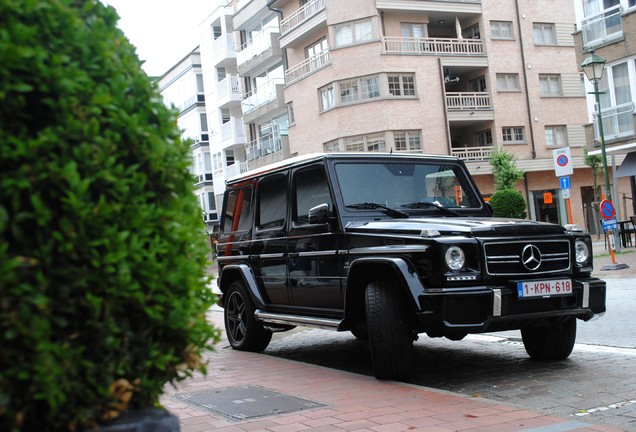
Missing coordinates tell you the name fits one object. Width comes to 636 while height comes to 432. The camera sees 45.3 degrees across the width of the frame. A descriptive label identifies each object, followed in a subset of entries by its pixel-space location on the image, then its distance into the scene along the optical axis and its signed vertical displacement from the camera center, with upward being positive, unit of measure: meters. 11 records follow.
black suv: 6.33 -0.28
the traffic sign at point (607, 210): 20.25 +0.05
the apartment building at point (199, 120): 67.06 +11.71
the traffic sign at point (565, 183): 20.00 +0.87
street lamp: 22.12 +4.18
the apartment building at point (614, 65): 28.16 +5.47
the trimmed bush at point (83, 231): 2.33 +0.10
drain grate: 5.59 -1.21
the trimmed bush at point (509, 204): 33.56 +0.77
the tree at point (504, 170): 38.94 +2.63
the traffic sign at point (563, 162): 18.78 +1.34
